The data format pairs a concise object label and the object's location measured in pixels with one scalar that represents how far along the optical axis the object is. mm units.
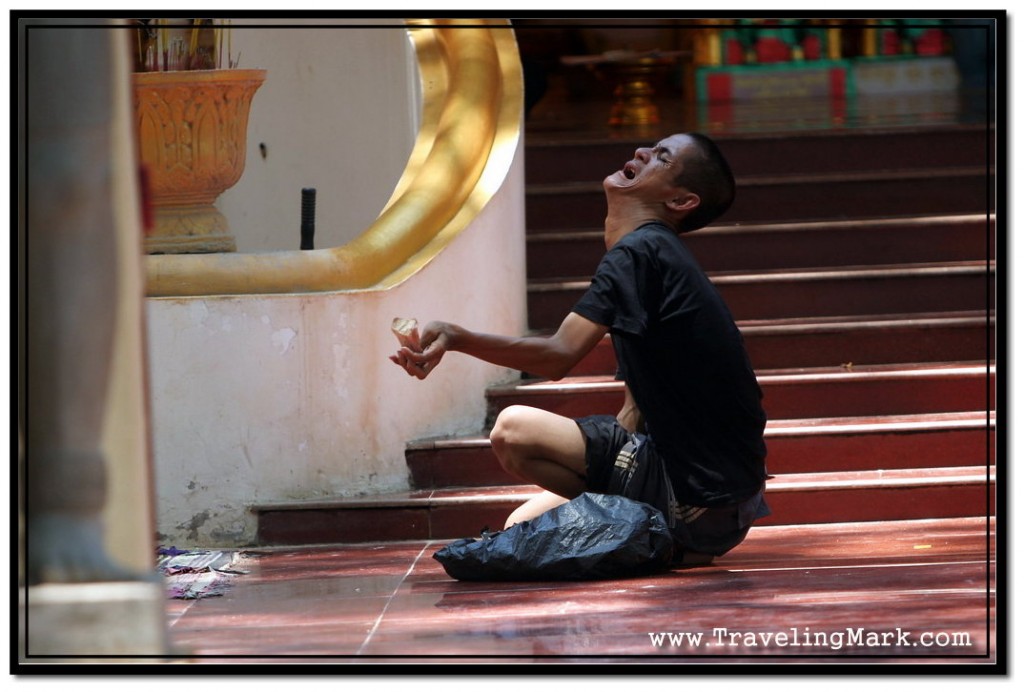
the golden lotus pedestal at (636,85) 22078
